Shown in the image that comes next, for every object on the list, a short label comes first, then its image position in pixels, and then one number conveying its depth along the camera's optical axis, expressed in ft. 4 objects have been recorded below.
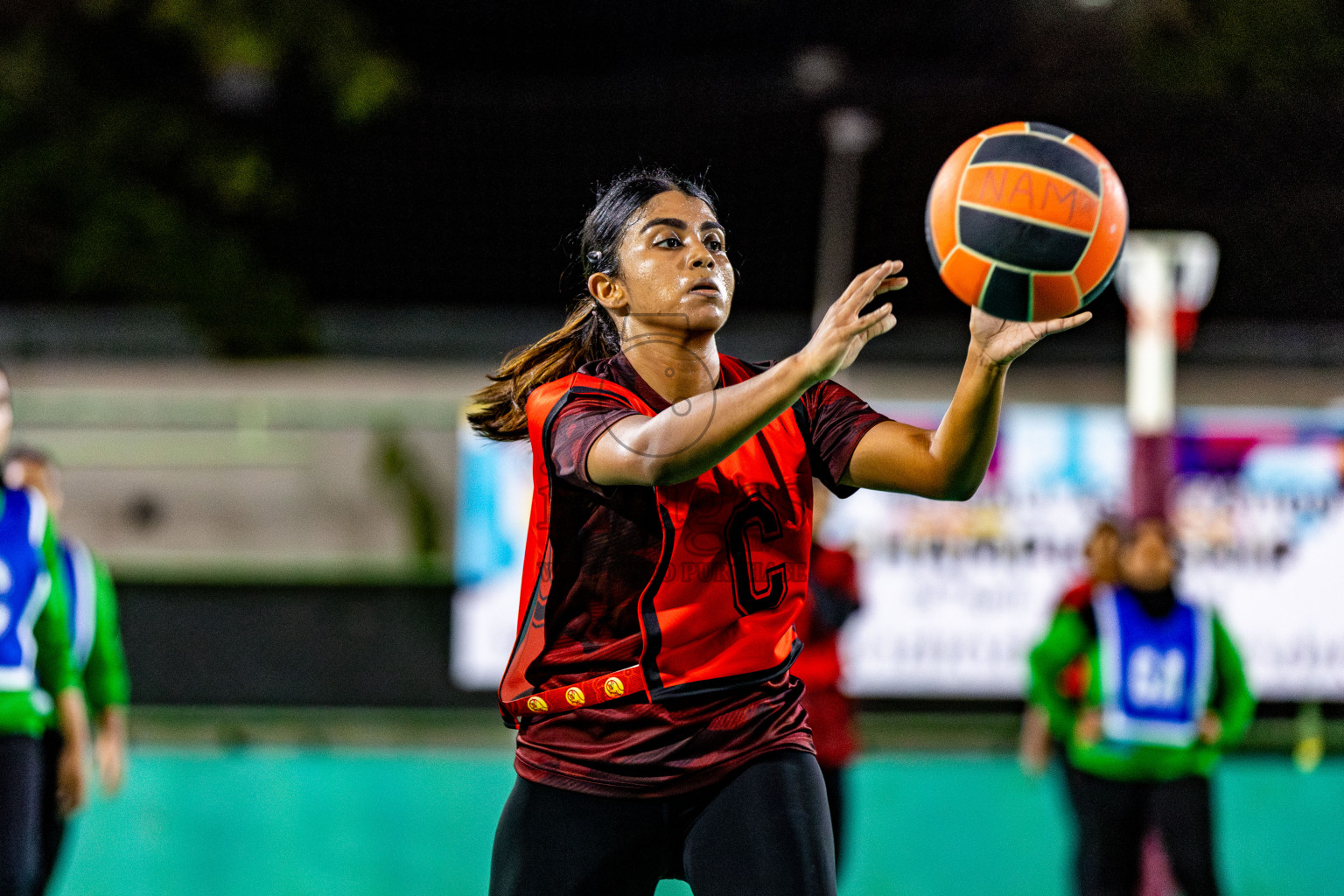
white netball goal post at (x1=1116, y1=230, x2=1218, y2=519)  71.05
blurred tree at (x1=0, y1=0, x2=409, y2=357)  101.80
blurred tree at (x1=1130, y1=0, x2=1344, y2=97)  106.93
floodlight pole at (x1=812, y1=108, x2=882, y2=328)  109.40
